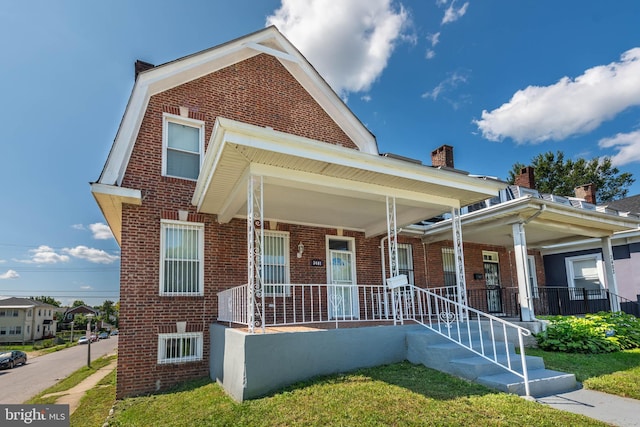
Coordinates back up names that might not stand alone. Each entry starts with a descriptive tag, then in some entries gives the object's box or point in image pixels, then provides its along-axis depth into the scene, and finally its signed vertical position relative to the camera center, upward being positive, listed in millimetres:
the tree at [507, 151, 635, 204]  33188 +7980
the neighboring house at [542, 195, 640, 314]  13902 +208
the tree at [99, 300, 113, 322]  84175 -5226
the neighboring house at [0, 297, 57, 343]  49688 -3998
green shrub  8492 -1553
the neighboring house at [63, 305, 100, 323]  80438 -5261
